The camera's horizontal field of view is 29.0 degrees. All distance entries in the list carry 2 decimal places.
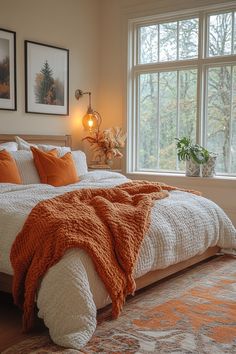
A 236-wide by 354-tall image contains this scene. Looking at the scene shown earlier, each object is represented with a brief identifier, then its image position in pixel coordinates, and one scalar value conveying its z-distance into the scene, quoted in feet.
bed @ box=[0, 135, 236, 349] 7.40
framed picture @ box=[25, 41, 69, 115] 16.17
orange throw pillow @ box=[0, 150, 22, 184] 12.25
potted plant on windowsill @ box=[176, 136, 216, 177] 16.67
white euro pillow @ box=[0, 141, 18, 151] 13.94
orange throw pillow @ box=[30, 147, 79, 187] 13.34
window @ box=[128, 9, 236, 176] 16.79
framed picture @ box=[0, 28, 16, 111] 15.10
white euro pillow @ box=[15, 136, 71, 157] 14.58
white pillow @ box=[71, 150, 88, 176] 15.00
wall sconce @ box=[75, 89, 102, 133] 18.39
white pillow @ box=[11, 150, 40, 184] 13.20
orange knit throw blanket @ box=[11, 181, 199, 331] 7.91
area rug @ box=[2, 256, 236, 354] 7.38
